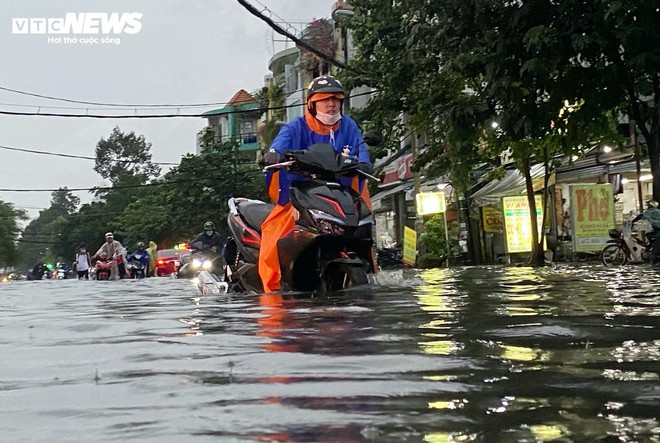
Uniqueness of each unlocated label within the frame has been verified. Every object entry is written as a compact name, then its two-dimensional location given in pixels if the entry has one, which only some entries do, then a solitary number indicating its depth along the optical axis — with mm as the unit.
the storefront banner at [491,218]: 22047
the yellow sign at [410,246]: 21000
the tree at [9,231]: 62969
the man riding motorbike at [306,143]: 6254
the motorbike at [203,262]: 13778
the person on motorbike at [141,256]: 24875
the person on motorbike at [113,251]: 21578
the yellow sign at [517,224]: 18578
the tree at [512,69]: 10320
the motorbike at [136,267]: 24422
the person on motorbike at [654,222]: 13555
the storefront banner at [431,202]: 21750
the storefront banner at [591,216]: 16703
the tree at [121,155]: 84750
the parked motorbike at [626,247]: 15023
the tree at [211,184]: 43500
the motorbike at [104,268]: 21500
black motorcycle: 5844
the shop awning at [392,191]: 29502
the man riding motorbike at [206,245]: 14391
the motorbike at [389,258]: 25047
